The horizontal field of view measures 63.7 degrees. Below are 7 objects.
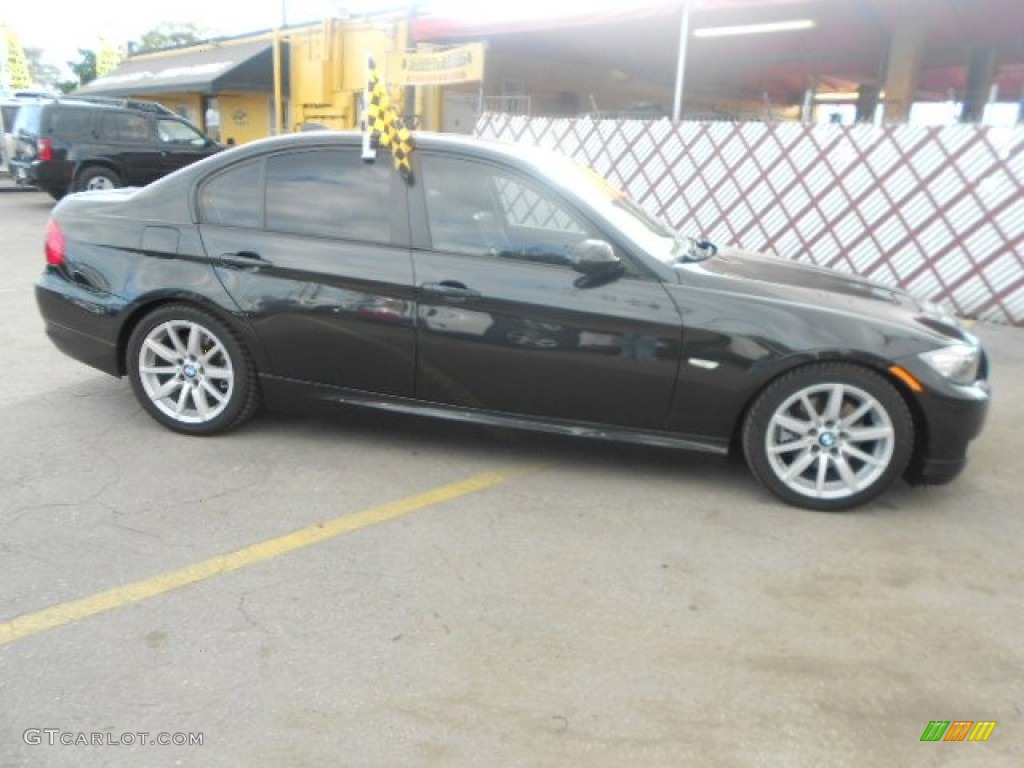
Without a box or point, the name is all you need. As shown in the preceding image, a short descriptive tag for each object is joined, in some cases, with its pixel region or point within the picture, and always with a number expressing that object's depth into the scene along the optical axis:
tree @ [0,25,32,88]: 34.94
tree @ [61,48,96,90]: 41.03
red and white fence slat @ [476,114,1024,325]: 7.64
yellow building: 17.86
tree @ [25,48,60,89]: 73.12
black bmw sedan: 3.52
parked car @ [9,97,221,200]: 13.39
